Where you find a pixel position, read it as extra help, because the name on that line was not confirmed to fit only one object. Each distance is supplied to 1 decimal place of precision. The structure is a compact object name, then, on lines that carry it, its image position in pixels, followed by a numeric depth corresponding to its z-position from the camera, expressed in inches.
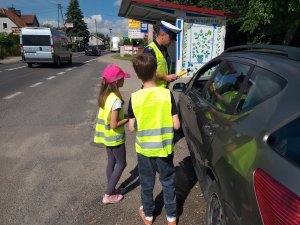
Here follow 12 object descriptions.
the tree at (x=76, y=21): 2508.9
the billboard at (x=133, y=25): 1084.6
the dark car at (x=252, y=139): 42.6
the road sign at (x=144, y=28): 818.5
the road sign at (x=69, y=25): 2363.7
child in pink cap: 86.4
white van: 555.8
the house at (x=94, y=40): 3576.1
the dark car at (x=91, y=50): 1342.8
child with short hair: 74.3
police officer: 107.0
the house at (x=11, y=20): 1987.6
